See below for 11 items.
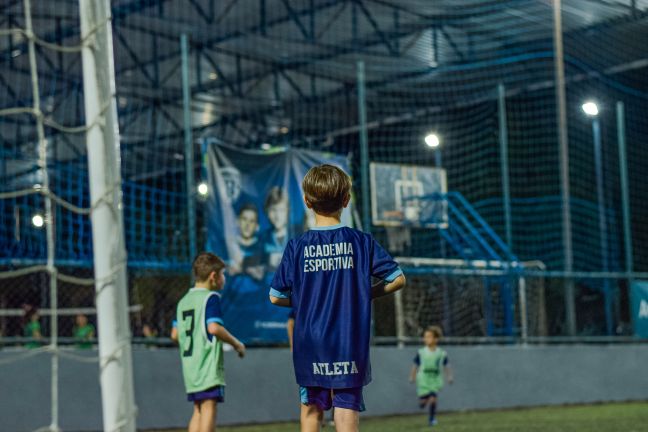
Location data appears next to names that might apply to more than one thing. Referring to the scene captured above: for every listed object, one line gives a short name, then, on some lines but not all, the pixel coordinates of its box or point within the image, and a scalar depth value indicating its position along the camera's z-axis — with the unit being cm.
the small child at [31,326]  1110
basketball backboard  1436
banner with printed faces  1260
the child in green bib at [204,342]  763
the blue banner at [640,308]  1684
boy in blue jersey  519
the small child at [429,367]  1319
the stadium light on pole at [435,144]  1571
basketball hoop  1458
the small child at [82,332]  1148
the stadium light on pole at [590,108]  1747
